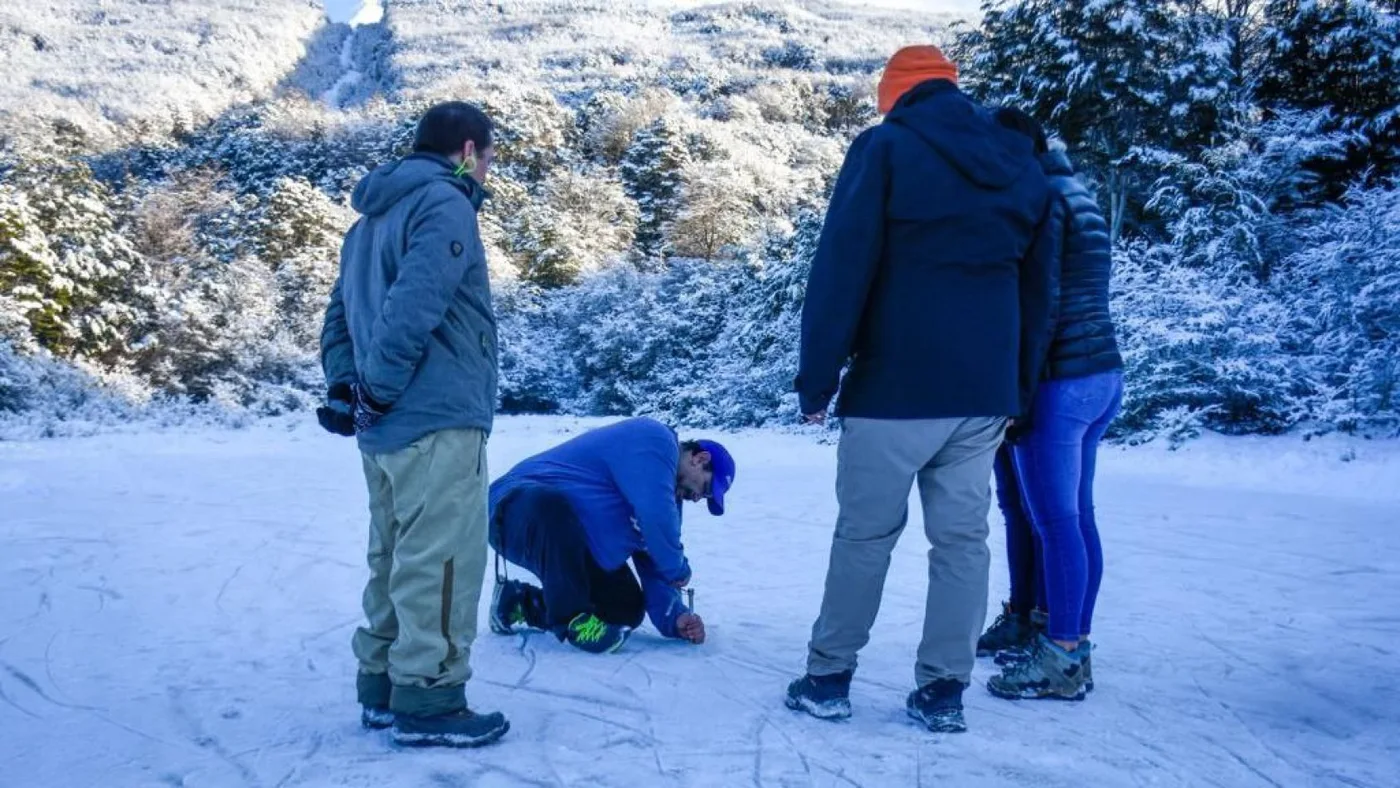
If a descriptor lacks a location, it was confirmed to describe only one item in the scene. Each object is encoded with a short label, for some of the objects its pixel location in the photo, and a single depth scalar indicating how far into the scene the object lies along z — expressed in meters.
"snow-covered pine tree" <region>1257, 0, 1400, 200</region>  12.15
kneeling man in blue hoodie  3.05
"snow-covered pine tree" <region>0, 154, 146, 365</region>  15.89
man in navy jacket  2.26
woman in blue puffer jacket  2.60
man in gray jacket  2.20
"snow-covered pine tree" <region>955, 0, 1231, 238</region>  12.99
